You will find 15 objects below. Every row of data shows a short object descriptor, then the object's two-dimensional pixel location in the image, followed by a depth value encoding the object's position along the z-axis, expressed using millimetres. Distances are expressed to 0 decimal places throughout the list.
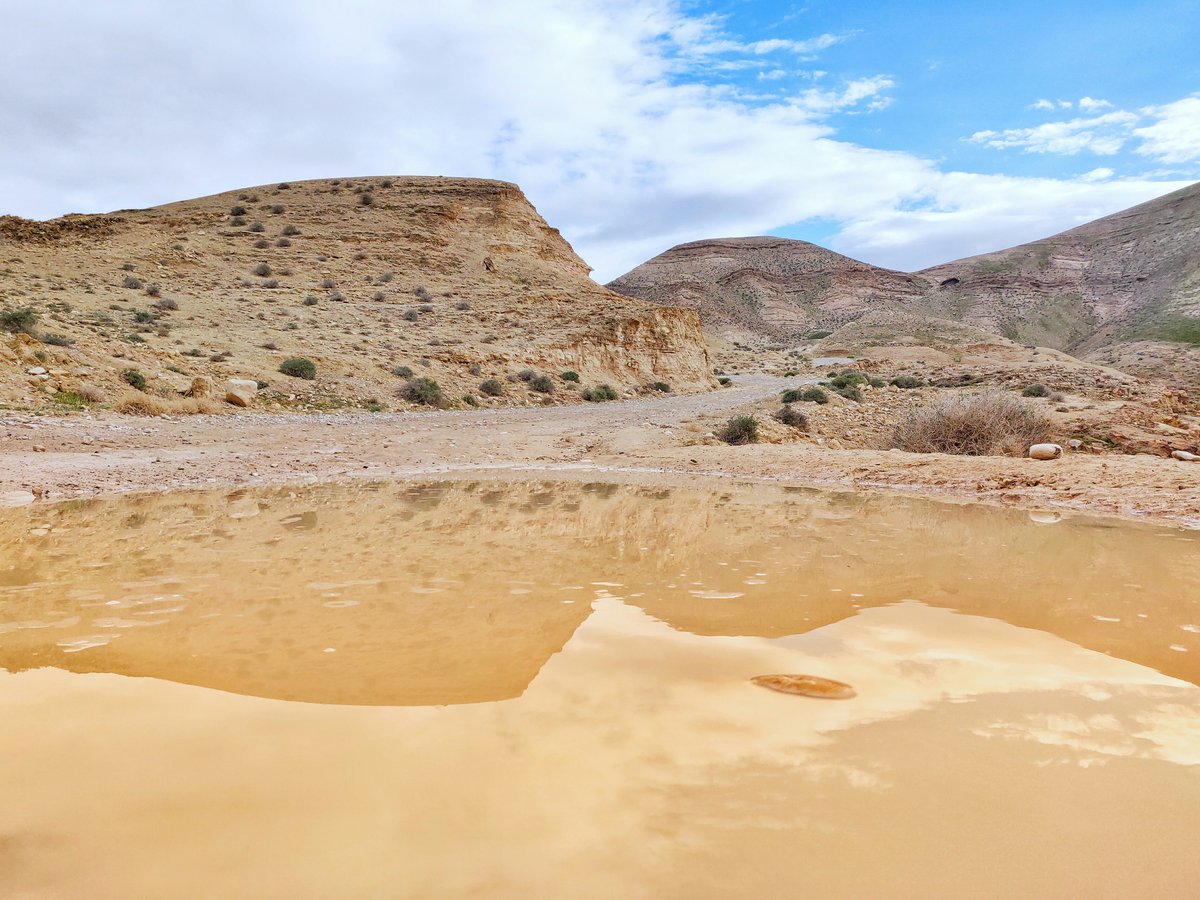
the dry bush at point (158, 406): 13375
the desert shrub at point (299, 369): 18234
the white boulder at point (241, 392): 15516
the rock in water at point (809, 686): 2344
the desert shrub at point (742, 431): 13633
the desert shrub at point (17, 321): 14883
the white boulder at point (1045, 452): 10234
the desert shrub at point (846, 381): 20922
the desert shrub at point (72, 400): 12763
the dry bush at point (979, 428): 11734
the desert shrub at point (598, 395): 23828
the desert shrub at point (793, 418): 15195
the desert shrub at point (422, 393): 18953
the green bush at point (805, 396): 17453
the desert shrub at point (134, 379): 14375
